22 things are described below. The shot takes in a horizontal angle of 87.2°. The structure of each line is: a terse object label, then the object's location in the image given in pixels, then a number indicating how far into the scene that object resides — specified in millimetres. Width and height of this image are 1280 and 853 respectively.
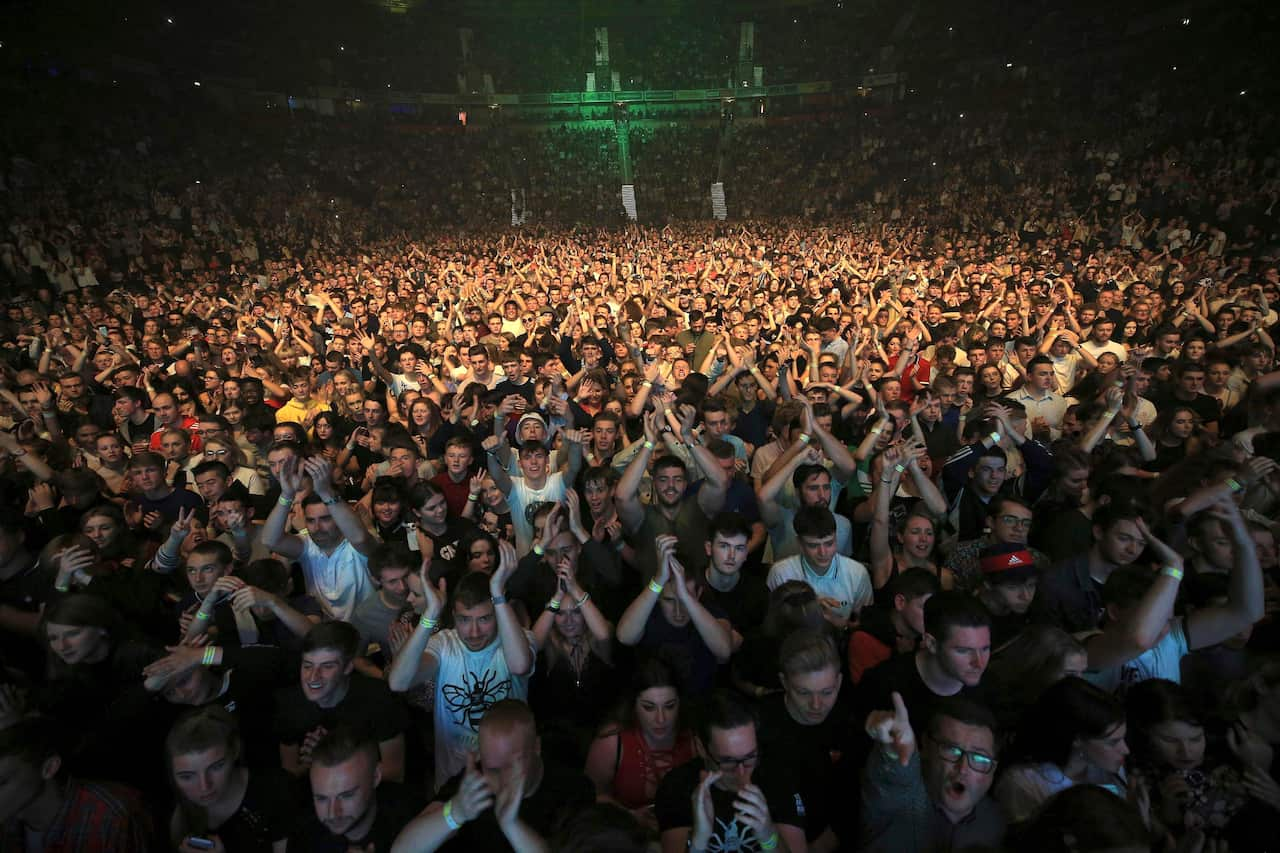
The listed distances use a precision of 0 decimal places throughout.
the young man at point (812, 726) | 2617
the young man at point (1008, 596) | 3303
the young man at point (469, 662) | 3133
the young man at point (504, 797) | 2123
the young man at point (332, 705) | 3006
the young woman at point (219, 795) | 2443
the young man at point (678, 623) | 3242
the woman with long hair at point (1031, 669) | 2754
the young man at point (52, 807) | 2297
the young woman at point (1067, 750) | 2352
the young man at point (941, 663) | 2752
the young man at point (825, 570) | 3688
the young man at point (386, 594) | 3750
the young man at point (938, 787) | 2252
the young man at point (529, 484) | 4953
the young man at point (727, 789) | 2236
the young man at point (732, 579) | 3691
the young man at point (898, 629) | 3260
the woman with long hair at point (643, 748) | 2793
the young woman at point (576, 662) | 3395
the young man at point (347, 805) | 2334
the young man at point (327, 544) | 4180
